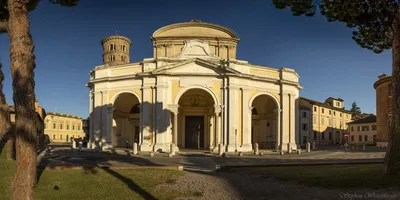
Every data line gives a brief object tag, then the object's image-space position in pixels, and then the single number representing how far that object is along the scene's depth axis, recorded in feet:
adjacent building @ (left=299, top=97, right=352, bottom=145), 189.67
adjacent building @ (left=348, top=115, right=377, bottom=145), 203.41
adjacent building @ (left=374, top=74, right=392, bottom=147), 142.20
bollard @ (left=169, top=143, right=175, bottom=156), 86.76
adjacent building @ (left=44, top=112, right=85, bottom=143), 249.14
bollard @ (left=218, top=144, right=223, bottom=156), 93.01
